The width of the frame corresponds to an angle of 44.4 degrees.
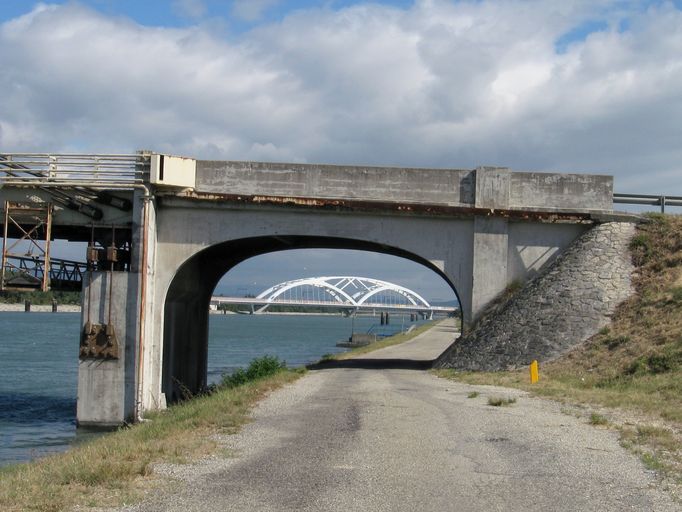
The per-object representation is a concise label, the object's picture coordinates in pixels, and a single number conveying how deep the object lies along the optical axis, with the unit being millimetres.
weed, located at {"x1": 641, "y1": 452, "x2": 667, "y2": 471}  10945
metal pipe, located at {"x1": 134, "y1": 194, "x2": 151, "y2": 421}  26522
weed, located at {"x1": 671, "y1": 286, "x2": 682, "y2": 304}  24850
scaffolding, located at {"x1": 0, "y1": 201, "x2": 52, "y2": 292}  27875
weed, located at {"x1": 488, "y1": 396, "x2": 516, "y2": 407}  17766
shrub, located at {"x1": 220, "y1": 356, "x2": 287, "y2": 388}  28141
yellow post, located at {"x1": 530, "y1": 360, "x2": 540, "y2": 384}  22828
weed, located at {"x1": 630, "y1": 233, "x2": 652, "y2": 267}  27719
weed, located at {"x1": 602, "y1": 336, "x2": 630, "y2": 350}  23938
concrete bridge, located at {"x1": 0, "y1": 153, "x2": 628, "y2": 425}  28078
